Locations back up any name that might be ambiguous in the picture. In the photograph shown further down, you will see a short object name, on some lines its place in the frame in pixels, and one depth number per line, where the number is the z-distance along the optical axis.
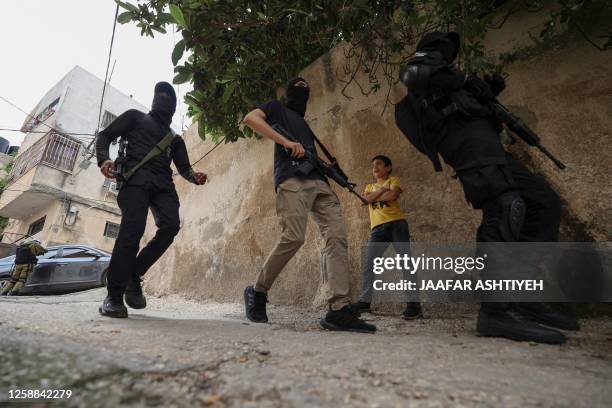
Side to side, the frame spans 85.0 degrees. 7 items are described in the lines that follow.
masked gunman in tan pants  1.85
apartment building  12.79
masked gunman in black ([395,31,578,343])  1.49
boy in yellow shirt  2.46
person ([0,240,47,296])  6.01
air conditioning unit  14.78
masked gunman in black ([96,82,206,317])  1.94
